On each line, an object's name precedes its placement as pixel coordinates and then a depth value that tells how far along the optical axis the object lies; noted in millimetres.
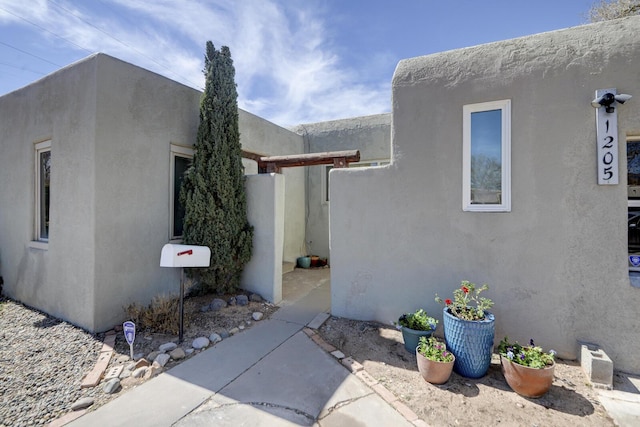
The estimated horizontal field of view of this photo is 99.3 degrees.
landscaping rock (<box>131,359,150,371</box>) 4340
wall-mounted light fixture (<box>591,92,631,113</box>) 4223
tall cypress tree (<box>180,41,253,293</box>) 6562
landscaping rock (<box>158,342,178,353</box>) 4766
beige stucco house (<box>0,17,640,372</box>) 4465
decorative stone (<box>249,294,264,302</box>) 6987
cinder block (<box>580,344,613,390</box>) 3908
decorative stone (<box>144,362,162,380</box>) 4125
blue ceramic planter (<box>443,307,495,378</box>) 4090
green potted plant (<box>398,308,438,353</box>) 4738
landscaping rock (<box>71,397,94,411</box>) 3484
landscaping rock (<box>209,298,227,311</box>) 6401
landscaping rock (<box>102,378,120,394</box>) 3803
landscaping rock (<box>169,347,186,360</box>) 4590
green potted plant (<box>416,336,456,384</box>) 3939
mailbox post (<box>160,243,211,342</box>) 4879
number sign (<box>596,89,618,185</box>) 4289
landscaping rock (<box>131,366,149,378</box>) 4141
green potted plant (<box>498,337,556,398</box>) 3607
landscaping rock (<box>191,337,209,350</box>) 4922
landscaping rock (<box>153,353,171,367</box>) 4375
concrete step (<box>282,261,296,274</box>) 10159
